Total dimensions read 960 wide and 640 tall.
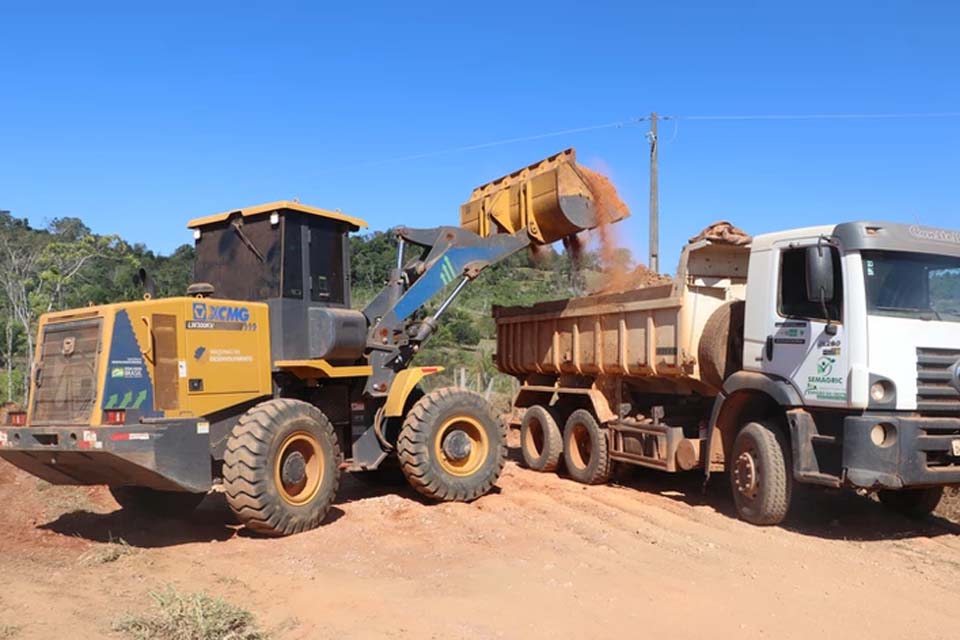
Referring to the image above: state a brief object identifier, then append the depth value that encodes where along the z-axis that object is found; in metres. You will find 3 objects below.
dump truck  7.23
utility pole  16.86
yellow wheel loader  7.35
